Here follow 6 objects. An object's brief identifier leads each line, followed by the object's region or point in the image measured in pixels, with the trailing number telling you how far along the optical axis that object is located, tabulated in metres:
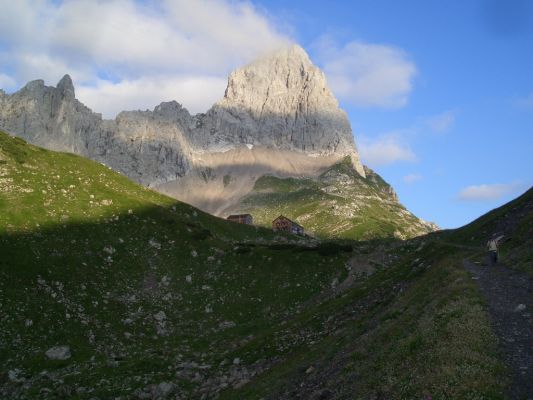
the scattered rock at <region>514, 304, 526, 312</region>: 24.00
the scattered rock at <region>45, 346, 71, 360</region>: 36.38
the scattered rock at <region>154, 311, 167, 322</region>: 49.00
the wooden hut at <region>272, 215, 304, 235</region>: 181.88
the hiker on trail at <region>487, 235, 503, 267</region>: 40.61
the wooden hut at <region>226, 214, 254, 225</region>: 188.18
